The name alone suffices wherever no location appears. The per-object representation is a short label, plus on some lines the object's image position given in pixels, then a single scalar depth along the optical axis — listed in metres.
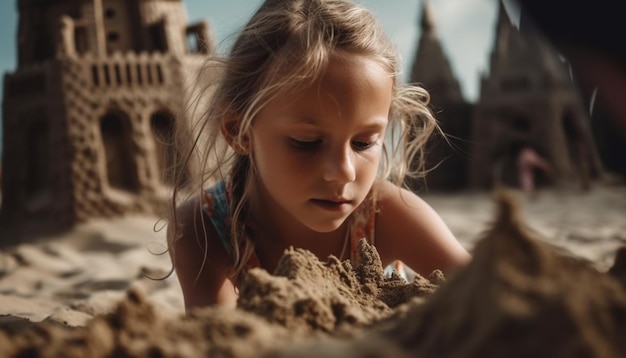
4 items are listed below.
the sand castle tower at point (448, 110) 13.49
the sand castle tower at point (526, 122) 11.84
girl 1.60
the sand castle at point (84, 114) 6.80
